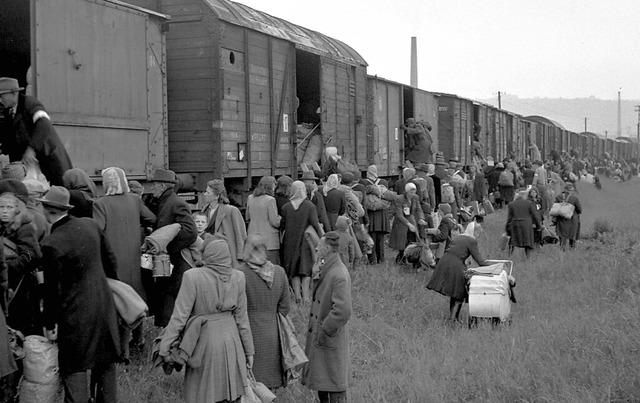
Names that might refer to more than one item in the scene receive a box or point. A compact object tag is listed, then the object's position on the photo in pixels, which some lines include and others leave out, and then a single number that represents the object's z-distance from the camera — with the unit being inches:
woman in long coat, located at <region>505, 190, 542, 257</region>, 578.2
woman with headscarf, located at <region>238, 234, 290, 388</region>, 233.5
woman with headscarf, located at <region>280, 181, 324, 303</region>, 379.2
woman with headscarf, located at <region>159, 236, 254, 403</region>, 209.2
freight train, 335.6
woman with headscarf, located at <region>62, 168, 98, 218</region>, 230.1
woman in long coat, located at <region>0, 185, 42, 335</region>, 206.1
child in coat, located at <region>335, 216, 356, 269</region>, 388.1
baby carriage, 375.9
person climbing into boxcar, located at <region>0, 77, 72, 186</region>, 267.1
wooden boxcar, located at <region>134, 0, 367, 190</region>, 434.6
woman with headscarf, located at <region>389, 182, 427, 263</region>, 512.1
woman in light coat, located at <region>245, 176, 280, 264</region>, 378.0
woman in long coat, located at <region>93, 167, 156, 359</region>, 259.1
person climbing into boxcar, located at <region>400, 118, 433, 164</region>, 829.2
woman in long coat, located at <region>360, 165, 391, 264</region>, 504.1
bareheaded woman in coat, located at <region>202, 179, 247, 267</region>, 338.0
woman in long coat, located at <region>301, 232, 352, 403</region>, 240.1
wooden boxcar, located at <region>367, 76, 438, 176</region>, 709.9
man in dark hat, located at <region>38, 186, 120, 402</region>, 205.0
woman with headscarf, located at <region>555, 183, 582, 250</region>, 619.8
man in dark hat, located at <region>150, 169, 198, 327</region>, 270.4
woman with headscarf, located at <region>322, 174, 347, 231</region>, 440.5
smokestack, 2120.2
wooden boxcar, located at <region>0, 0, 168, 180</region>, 324.2
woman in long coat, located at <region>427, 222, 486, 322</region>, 400.2
